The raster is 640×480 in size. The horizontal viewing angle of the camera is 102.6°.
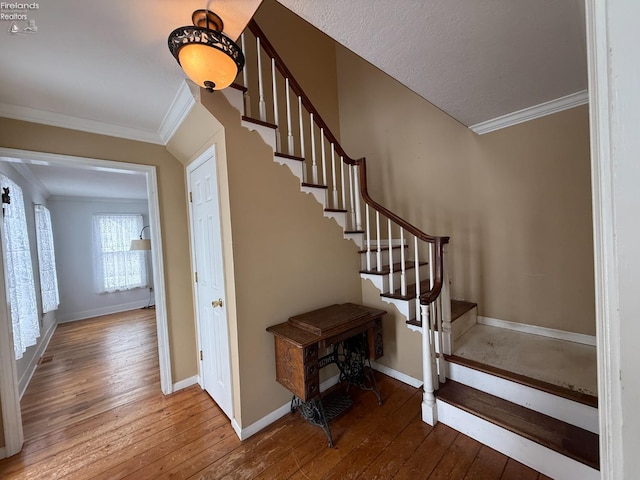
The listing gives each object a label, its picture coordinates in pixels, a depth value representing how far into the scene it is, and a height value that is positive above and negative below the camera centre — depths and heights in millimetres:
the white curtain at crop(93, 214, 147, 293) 5352 -218
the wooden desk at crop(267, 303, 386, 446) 1747 -798
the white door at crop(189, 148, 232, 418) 1984 -376
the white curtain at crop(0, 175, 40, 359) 2332 -230
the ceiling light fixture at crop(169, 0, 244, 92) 1121 +852
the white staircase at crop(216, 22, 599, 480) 1518 -1058
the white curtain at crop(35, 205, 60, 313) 3768 -186
